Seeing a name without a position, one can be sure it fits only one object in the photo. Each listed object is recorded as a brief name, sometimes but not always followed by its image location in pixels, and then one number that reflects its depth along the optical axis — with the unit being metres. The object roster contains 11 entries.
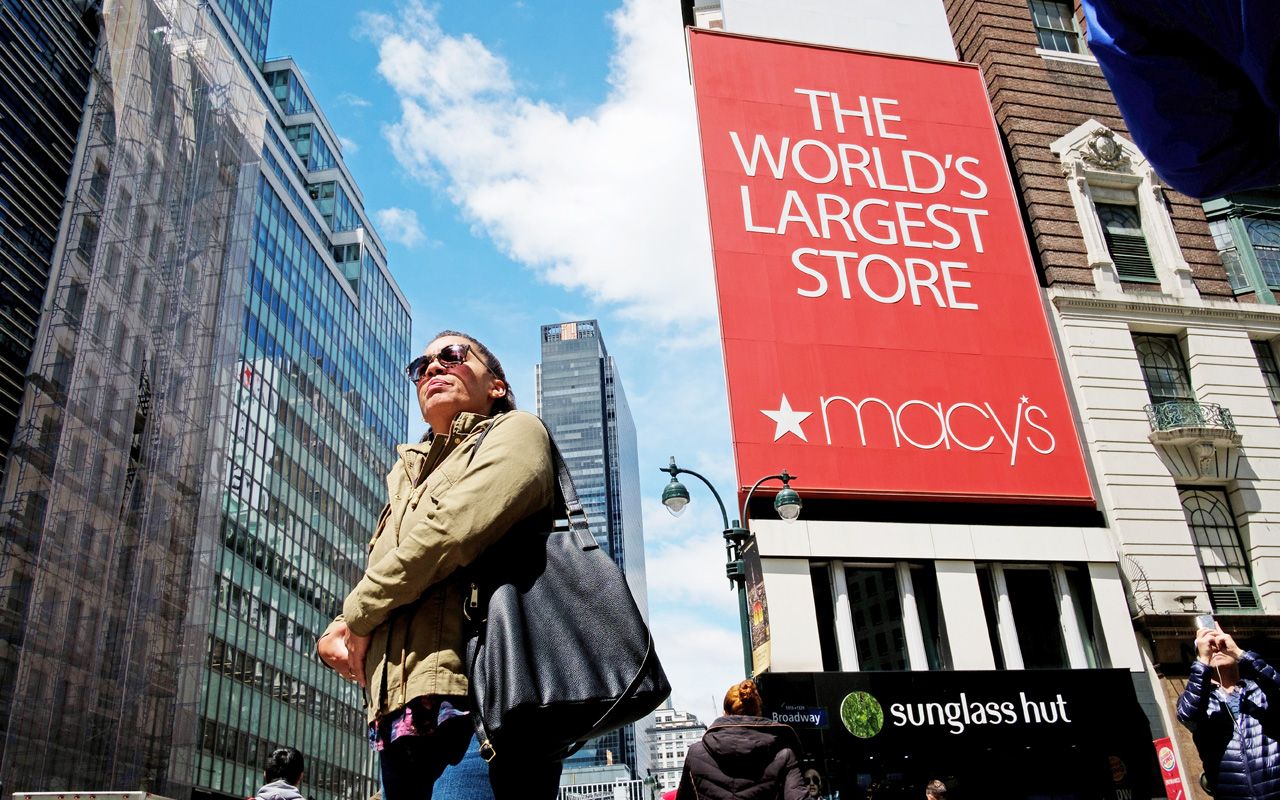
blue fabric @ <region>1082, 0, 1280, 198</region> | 1.84
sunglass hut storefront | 16.39
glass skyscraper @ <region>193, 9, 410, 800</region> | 44.94
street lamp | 13.28
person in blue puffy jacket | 4.73
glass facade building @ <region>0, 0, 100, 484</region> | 29.11
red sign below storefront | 16.58
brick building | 18.03
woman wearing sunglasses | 2.60
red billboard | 19.16
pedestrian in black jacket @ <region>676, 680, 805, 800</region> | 5.48
